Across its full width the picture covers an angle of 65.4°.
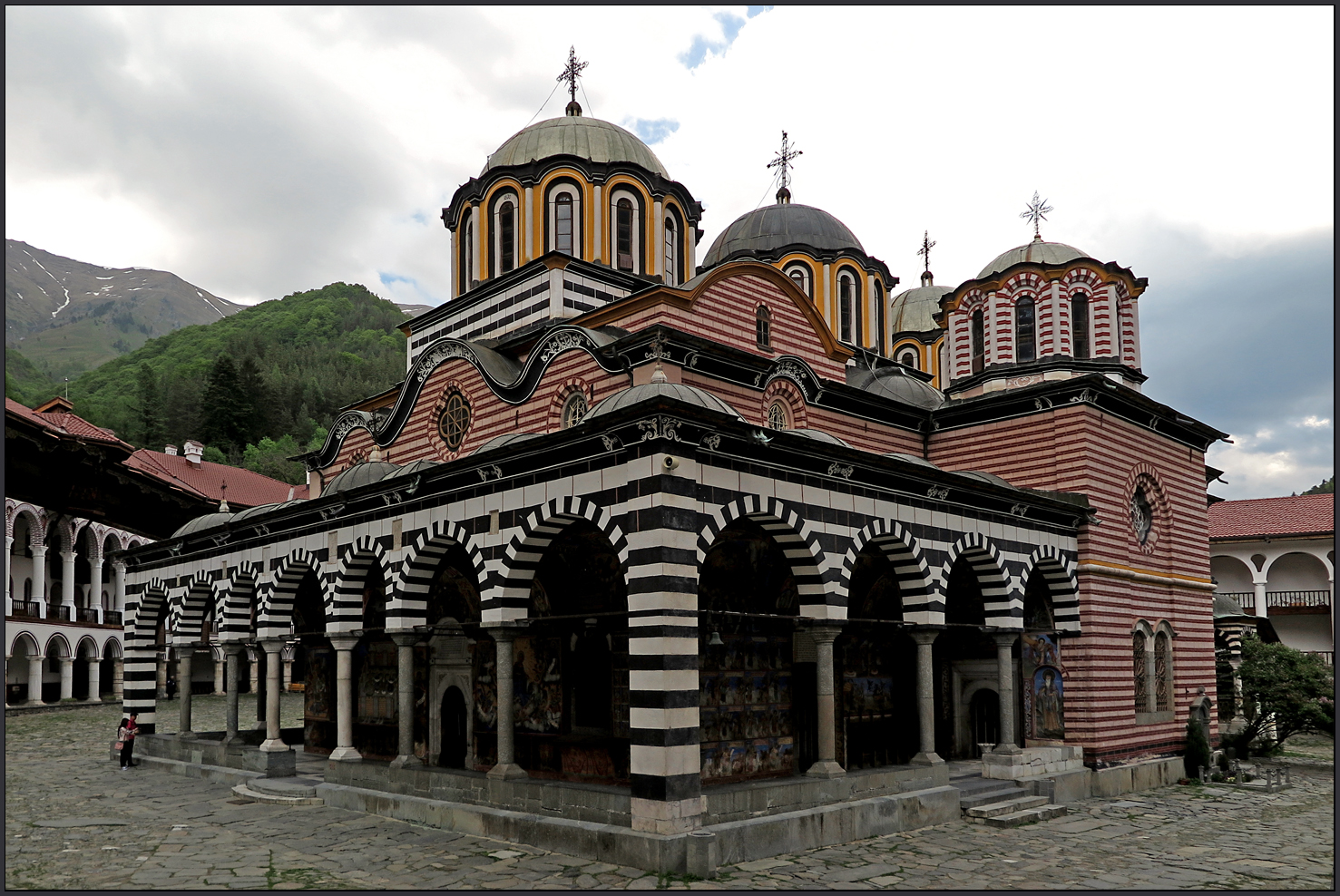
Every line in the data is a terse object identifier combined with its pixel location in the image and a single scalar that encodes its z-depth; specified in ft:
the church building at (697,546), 36.37
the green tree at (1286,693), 67.05
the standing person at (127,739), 59.41
